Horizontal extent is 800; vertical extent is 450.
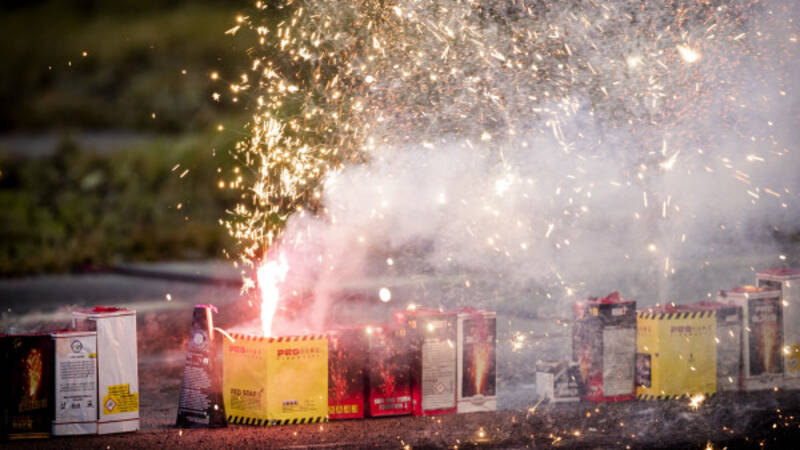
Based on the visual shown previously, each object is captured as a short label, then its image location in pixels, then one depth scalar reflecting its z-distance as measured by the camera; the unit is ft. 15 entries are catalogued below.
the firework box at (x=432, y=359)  52.70
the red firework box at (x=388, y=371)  52.11
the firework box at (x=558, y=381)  54.80
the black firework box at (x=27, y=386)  46.98
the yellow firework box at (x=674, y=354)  55.47
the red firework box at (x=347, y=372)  51.57
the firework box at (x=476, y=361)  53.36
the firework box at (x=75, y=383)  47.85
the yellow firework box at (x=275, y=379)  49.93
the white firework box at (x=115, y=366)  48.80
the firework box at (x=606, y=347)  55.06
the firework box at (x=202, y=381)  50.06
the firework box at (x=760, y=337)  58.29
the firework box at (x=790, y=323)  59.21
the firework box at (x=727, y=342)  57.57
